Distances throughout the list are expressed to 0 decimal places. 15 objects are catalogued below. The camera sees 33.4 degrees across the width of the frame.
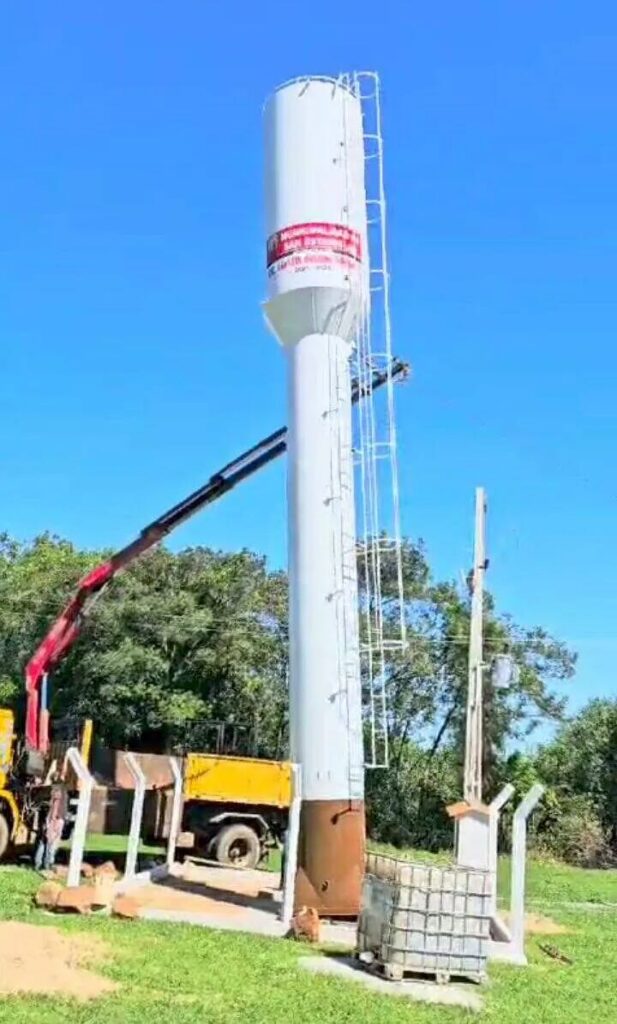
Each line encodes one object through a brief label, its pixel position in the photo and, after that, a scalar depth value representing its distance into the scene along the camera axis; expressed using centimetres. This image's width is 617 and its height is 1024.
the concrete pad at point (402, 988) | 1013
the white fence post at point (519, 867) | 1284
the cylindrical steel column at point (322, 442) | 1437
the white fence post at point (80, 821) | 1430
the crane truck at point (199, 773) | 1838
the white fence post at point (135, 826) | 1581
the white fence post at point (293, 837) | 1370
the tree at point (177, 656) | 3359
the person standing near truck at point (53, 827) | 1719
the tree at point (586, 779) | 3409
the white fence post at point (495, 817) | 1364
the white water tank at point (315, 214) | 1576
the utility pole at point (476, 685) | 1619
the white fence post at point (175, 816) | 1739
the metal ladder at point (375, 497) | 1505
